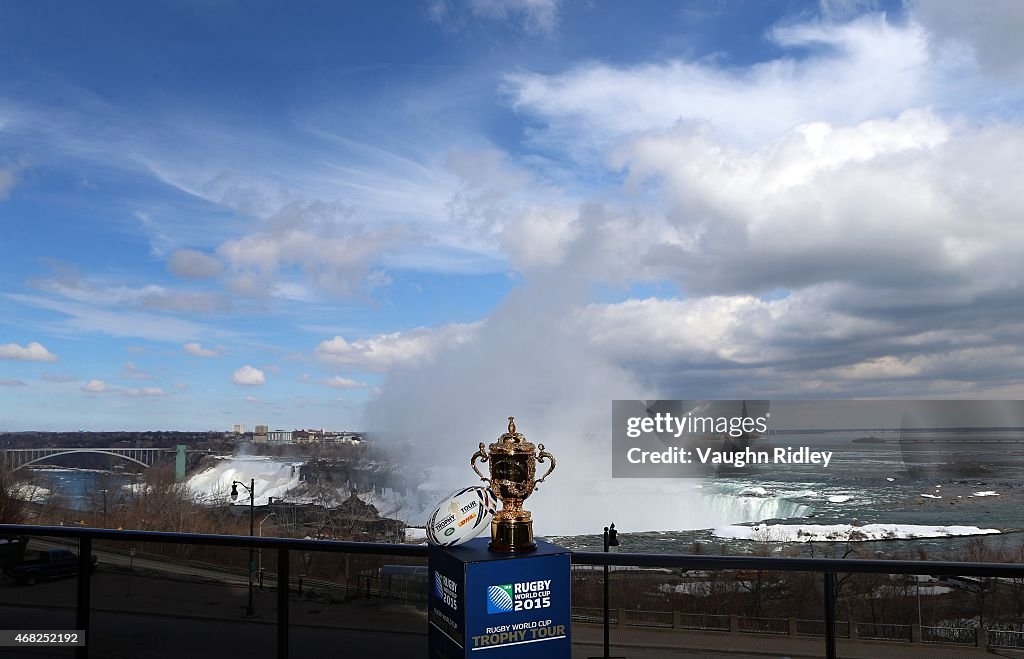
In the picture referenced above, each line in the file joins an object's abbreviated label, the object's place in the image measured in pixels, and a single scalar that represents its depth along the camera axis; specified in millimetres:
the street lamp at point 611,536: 12498
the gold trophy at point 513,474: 2227
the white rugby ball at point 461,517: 2182
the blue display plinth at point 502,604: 1986
